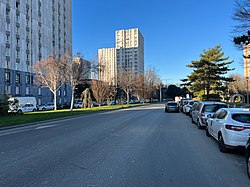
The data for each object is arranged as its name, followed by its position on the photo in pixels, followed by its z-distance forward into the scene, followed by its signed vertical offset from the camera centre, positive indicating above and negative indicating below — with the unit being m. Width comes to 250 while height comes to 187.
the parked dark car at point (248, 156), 4.07 -1.35
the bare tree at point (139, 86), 54.71 +2.99
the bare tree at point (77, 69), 26.93 +3.89
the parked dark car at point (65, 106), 41.37 -2.30
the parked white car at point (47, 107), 36.72 -2.21
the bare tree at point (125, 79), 49.06 +4.40
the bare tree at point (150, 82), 62.07 +4.94
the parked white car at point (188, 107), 19.45 -1.24
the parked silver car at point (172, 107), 23.69 -1.43
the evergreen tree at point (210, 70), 32.92 +4.59
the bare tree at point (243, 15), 12.15 +5.36
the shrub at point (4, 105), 19.20 -0.95
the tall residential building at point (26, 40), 37.37 +13.16
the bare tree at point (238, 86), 55.10 +2.97
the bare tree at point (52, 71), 28.01 +3.88
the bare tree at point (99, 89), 36.59 +1.28
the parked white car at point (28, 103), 31.43 -1.26
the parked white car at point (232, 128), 5.54 -1.02
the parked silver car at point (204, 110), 10.13 -0.79
